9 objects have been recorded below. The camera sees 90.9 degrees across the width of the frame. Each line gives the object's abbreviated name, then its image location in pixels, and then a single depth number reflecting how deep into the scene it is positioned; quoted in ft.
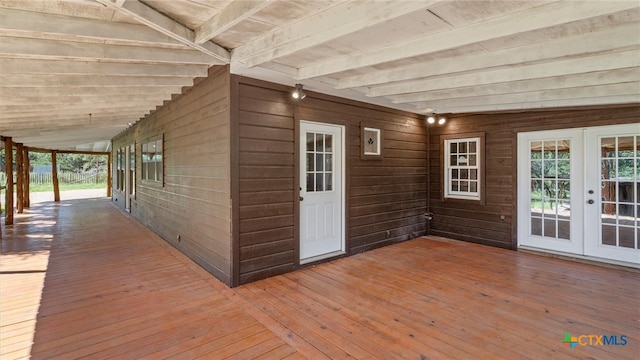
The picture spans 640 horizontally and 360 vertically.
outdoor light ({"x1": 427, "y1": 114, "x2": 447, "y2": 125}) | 19.15
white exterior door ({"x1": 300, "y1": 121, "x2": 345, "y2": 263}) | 14.11
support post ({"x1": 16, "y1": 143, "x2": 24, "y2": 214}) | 28.68
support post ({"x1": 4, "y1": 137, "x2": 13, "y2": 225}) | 23.79
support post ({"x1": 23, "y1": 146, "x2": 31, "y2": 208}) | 34.04
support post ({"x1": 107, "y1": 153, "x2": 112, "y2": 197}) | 48.04
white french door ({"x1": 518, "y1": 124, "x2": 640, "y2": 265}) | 13.96
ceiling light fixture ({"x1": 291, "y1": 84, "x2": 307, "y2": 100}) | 12.57
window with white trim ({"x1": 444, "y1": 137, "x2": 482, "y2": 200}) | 18.56
